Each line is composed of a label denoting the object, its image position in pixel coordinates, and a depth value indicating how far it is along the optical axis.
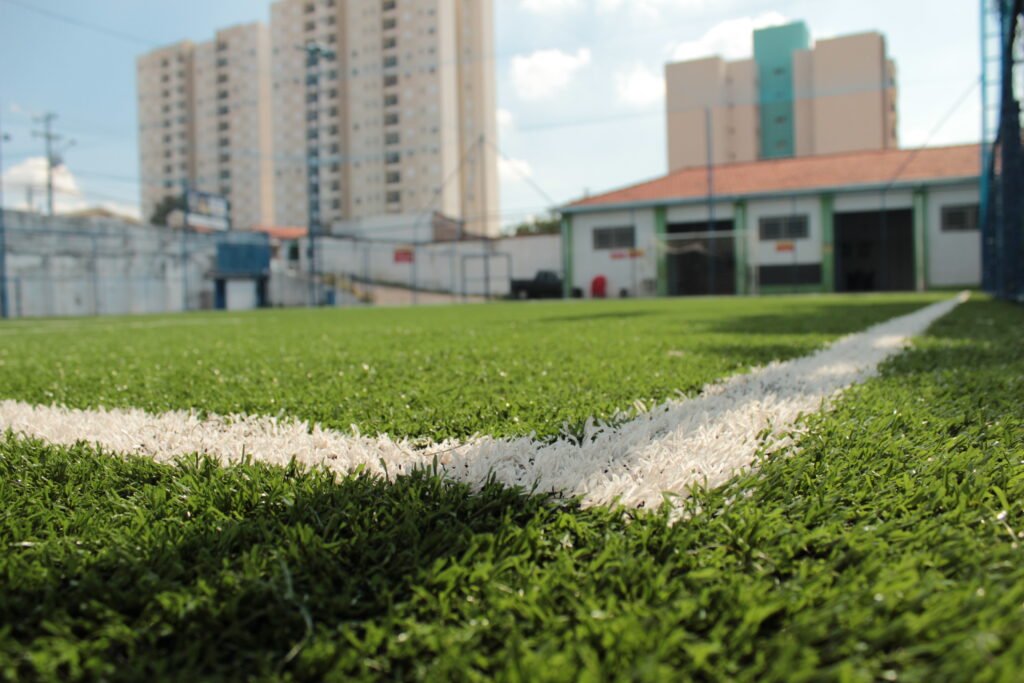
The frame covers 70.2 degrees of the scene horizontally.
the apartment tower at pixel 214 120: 63.97
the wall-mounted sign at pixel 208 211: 37.03
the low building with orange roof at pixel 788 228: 22.44
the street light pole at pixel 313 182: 24.58
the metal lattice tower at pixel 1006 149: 7.50
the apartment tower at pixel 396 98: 55.56
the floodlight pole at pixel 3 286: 18.02
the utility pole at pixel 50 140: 34.88
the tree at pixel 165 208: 58.19
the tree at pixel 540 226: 45.25
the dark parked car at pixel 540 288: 27.95
